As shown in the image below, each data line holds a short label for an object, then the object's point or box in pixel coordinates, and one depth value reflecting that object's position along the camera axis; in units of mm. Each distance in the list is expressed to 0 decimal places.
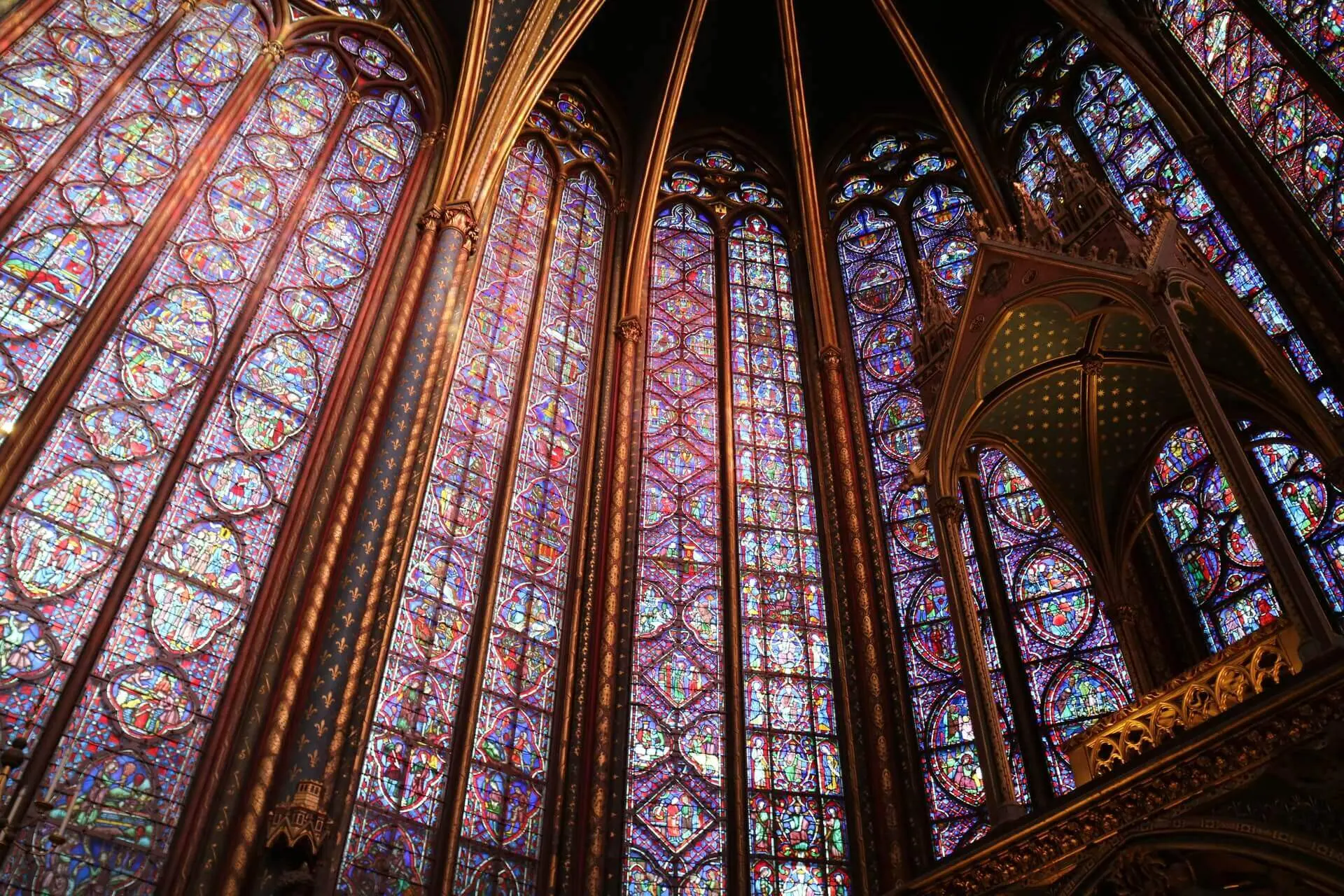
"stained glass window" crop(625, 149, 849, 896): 9625
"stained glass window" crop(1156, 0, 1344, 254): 9742
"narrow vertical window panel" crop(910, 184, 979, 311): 13469
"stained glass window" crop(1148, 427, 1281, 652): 8938
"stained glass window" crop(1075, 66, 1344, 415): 9531
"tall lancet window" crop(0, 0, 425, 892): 7766
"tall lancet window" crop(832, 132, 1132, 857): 9836
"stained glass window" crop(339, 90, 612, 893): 8719
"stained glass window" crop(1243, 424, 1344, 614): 8469
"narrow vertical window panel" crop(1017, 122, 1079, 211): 13352
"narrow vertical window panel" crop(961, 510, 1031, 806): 9664
